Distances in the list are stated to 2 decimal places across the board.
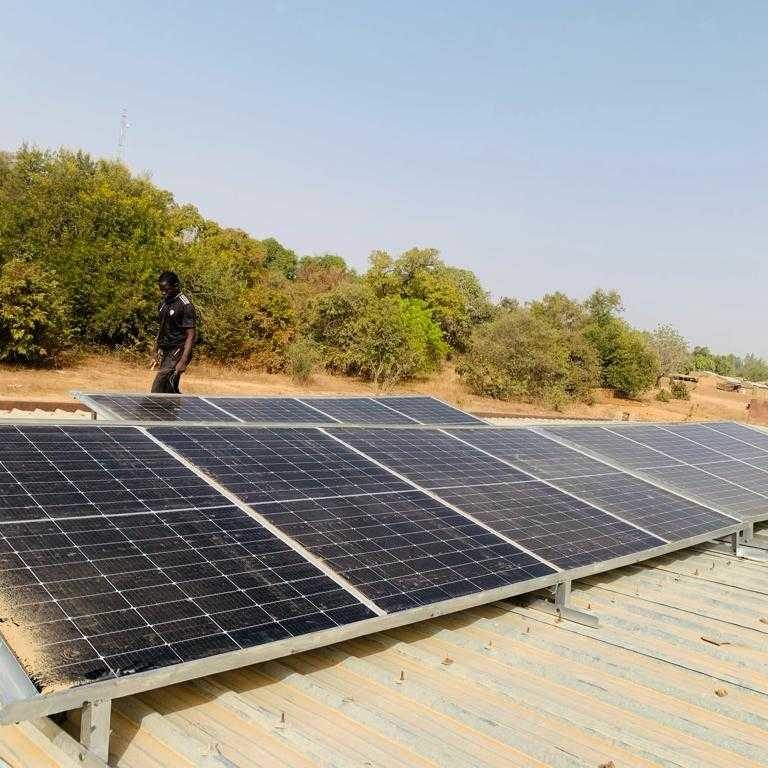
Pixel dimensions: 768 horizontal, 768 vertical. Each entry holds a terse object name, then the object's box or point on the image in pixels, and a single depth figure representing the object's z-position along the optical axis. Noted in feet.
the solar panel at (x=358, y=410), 41.39
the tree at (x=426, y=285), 188.03
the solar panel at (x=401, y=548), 16.57
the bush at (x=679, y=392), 199.62
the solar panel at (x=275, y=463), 20.17
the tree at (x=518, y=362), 137.80
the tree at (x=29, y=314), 91.40
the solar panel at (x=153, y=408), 29.27
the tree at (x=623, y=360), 183.21
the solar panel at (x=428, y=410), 44.55
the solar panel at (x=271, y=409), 36.99
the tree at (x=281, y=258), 314.35
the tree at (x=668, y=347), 233.35
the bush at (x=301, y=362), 127.44
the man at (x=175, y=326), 38.68
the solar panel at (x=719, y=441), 47.57
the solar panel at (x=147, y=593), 11.25
